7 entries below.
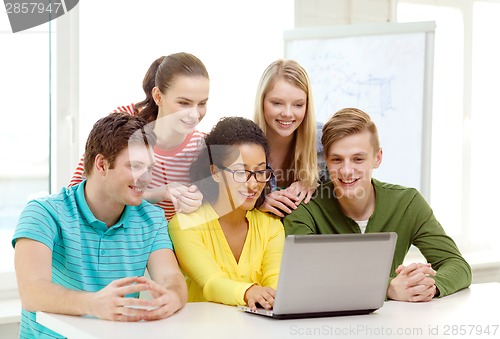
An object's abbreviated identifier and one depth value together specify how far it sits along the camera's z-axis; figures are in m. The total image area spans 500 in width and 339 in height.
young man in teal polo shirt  2.91
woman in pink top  3.20
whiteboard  4.41
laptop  2.79
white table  2.70
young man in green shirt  3.29
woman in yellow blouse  3.10
